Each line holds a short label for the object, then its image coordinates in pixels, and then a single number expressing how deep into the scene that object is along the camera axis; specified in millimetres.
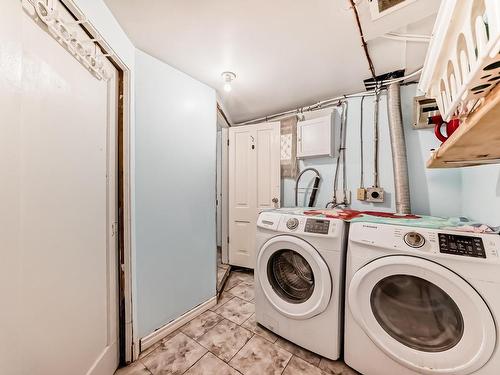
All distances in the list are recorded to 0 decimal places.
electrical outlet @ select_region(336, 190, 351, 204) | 2074
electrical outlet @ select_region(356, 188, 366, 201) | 1946
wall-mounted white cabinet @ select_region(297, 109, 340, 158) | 2047
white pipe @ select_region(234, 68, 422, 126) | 1717
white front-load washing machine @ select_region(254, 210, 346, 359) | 1242
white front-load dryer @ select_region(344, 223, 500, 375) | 844
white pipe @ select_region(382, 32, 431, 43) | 1232
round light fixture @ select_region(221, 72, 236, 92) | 1666
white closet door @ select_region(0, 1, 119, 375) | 505
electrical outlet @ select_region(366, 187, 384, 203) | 1872
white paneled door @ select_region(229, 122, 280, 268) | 2471
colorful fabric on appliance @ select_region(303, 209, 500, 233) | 988
